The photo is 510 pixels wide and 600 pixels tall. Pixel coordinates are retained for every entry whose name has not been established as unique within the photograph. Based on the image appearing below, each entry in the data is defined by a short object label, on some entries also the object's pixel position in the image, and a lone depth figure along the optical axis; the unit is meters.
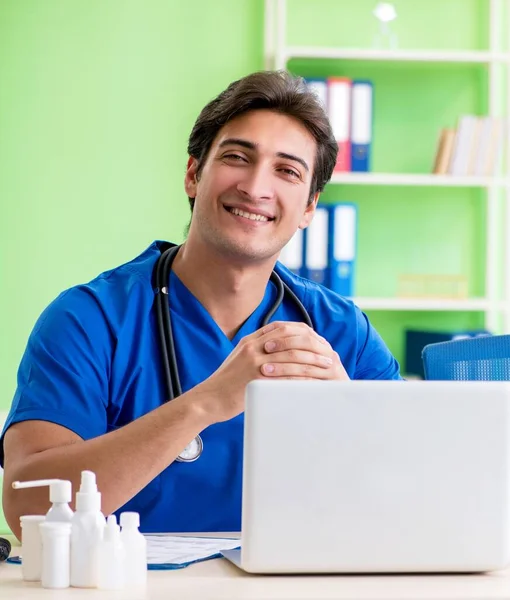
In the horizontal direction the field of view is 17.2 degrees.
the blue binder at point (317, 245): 4.67
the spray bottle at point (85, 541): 2.09
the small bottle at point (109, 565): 2.09
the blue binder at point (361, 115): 4.70
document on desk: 2.21
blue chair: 2.81
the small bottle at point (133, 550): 2.10
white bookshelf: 4.80
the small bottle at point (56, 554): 2.09
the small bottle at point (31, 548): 2.11
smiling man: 2.43
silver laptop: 2.12
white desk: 2.08
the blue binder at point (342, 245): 4.69
